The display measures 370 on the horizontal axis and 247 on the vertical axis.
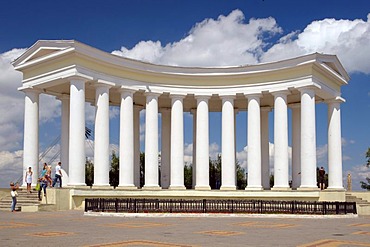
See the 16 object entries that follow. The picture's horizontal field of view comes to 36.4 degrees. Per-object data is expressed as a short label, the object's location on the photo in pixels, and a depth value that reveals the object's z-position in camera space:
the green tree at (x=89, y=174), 96.94
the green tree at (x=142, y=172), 73.69
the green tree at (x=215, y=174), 75.79
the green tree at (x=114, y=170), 95.62
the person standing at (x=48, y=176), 48.41
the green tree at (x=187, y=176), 101.17
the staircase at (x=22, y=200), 44.14
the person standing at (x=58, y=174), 51.03
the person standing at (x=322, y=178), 58.05
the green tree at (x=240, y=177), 102.90
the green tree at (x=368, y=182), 85.71
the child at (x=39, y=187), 44.56
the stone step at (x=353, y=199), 52.72
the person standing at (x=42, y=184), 44.69
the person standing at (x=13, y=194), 41.25
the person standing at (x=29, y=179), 48.57
